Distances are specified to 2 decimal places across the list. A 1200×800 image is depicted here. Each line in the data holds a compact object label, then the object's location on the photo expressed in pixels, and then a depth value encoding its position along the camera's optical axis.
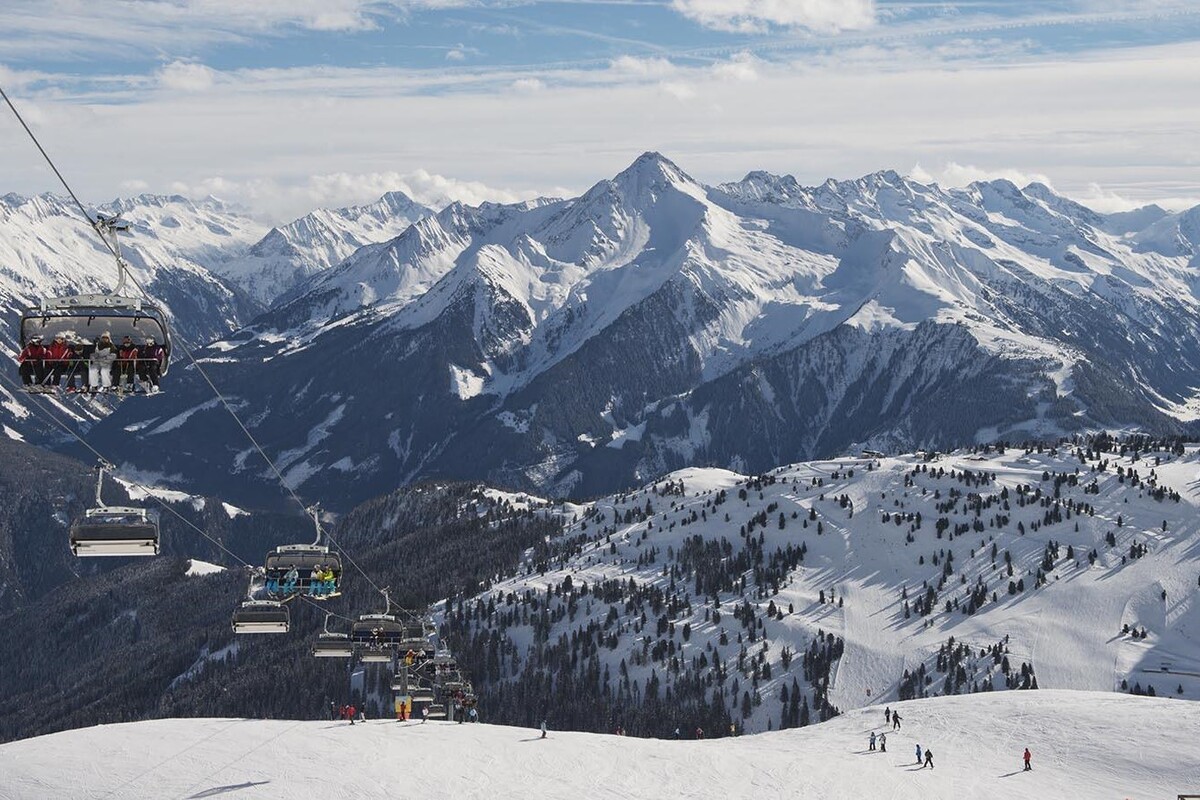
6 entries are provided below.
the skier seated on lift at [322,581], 72.44
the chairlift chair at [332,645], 93.31
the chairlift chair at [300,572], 72.62
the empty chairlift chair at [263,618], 76.00
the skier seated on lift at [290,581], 72.56
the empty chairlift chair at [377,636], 95.88
